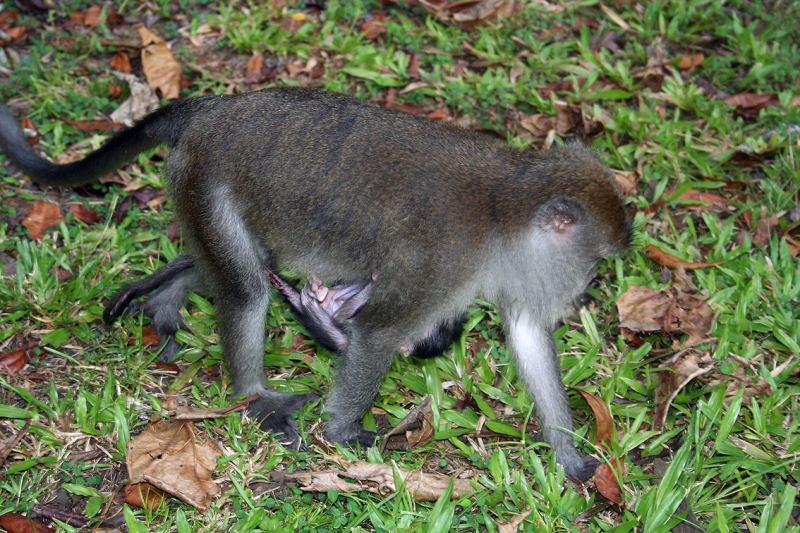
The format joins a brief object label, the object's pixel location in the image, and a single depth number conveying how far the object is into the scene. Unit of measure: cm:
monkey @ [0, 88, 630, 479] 332
